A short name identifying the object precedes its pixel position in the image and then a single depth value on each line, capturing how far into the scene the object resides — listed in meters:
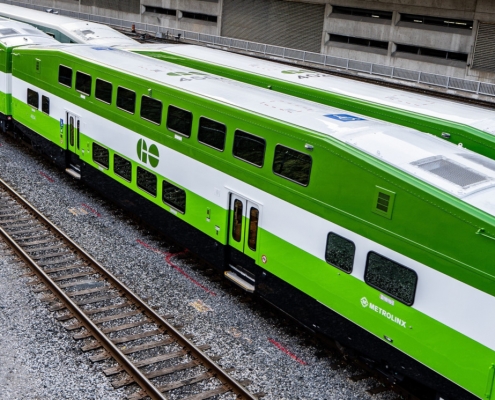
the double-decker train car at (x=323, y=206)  8.41
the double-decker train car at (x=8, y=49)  20.56
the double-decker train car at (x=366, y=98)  11.87
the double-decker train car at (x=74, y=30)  28.71
